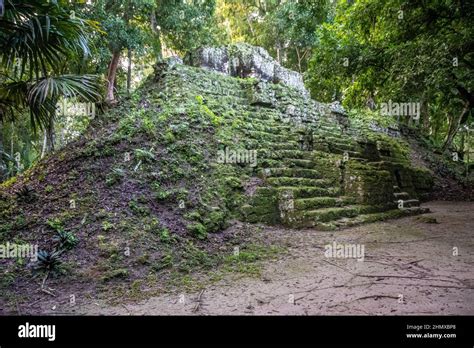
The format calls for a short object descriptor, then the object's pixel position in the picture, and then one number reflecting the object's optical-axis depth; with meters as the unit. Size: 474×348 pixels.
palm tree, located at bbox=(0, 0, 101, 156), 3.92
